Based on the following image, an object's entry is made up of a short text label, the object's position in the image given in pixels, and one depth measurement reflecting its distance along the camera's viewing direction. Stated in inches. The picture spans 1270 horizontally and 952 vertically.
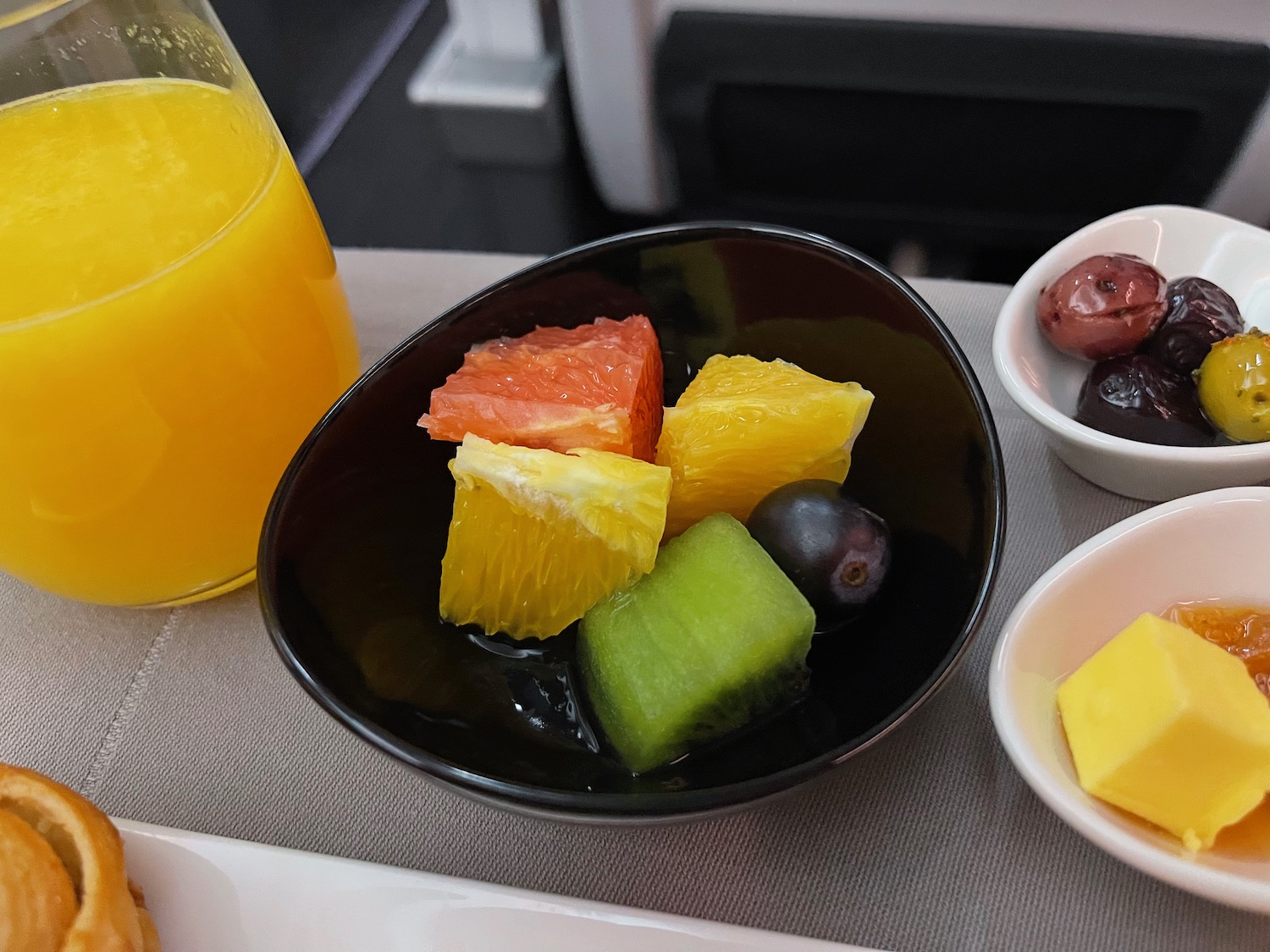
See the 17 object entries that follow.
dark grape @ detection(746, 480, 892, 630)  6.1
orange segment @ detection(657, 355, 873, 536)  6.5
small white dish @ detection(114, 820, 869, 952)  5.3
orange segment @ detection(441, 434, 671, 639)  6.0
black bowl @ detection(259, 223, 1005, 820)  5.6
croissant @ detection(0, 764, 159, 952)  5.3
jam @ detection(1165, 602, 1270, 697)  6.2
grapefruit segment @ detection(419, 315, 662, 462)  6.5
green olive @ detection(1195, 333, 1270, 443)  7.3
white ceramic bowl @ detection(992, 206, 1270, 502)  7.0
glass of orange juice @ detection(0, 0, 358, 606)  6.3
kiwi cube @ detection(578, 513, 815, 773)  5.7
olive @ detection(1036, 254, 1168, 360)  8.0
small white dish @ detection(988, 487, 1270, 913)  5.5
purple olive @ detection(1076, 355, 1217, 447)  7.5
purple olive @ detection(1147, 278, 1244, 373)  8.0
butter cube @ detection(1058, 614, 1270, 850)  5.3
